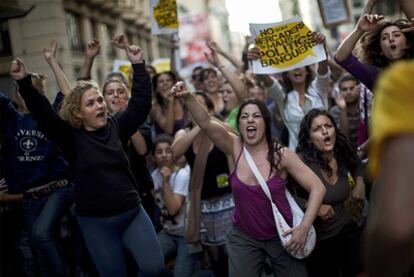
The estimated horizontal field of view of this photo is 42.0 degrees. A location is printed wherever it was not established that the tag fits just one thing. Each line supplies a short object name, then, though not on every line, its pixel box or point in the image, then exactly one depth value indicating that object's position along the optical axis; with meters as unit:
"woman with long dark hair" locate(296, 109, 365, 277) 4.32
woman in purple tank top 3.91
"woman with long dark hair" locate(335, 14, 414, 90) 3.97
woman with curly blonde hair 3.82
